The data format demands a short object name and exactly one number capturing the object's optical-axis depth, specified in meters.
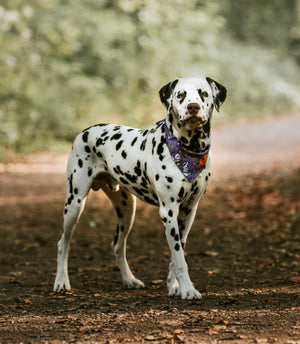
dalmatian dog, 9.66
